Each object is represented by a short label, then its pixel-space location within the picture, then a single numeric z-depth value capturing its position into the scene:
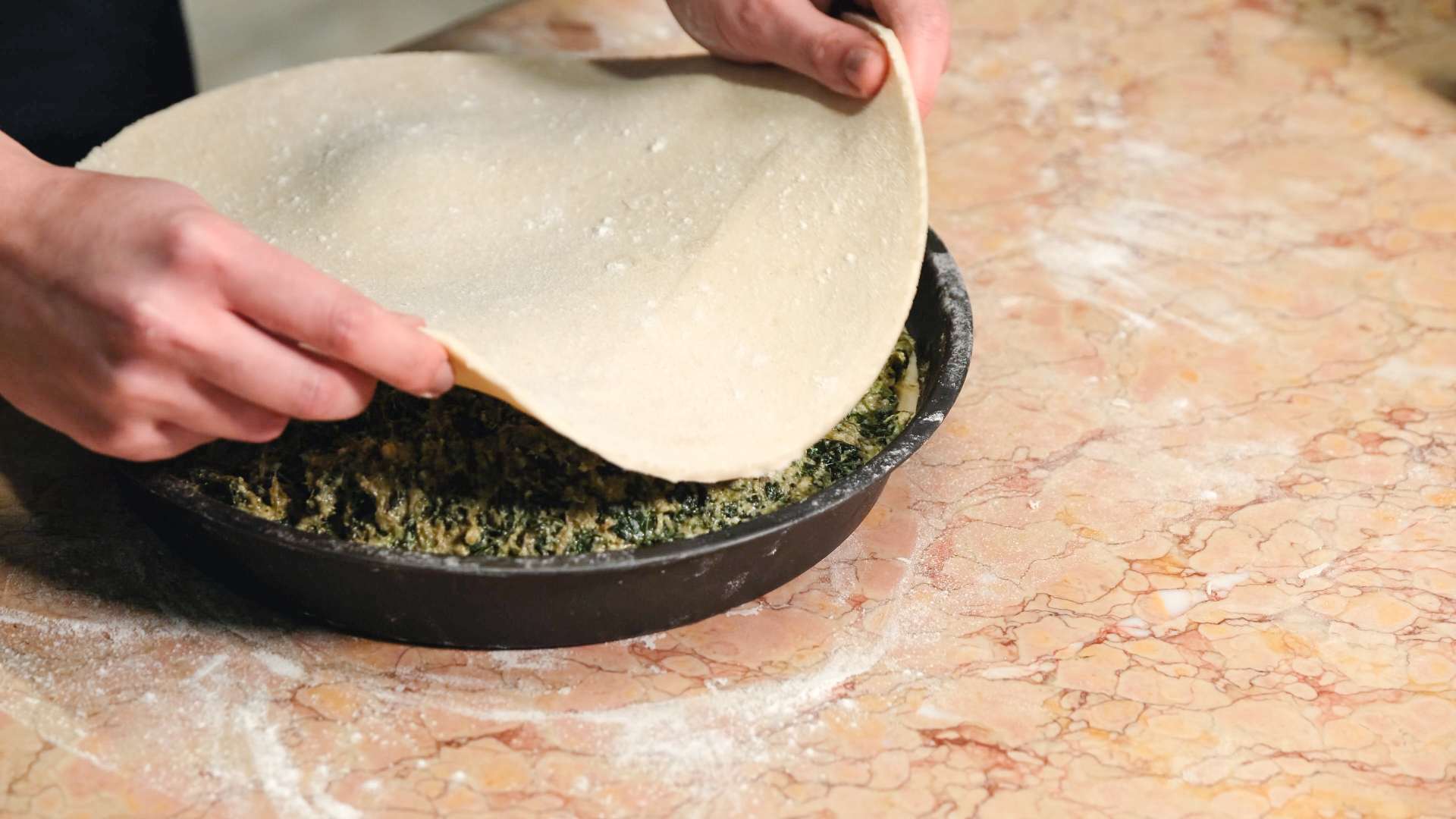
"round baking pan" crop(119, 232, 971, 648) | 1.19
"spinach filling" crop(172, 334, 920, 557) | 1.23
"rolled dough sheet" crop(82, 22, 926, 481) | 1.22
